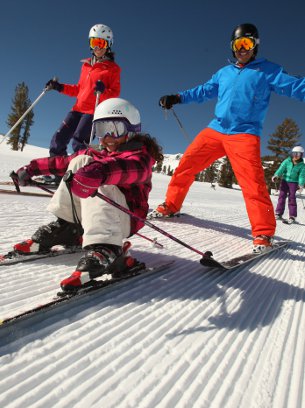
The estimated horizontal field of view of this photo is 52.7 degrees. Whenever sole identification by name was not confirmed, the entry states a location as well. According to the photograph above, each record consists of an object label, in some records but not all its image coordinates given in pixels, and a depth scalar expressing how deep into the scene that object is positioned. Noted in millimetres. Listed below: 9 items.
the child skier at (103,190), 1727
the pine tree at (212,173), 63125
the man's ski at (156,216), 4609
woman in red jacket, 5082
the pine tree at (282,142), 40156
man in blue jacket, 3461
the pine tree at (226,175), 37619
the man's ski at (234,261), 2410
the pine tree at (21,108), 55000
